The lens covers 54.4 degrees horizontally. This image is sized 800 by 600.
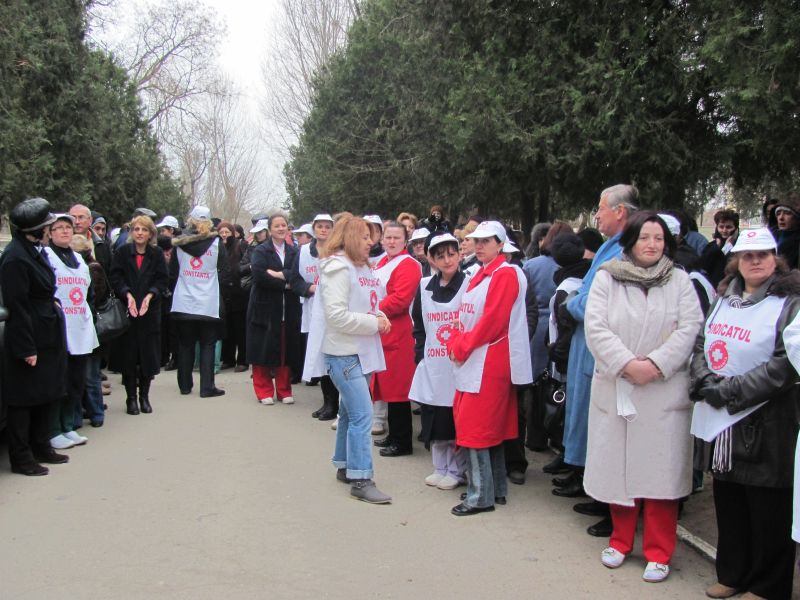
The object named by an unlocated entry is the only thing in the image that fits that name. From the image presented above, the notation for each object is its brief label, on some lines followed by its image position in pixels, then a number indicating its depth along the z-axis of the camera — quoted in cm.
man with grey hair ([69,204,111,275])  852
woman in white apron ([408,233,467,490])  588
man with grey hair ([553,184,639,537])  509
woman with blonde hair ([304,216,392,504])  554
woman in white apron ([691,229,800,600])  388
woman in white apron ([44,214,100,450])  704
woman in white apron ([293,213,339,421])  841
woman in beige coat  436
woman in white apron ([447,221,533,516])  526
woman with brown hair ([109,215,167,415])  830
